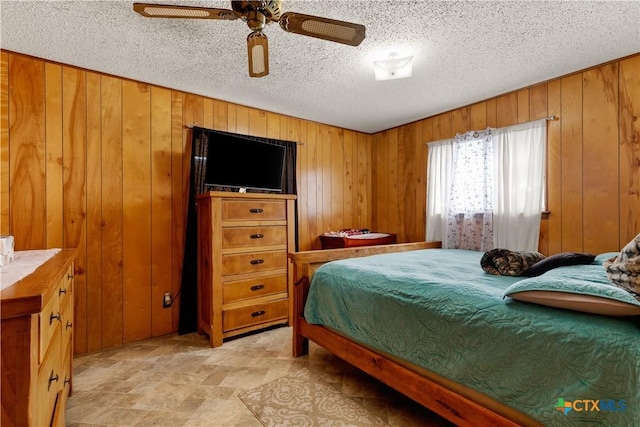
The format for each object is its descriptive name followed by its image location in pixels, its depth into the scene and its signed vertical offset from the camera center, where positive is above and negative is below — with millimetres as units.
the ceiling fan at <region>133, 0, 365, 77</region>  1360 +930
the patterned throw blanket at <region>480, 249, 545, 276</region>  1705 -281
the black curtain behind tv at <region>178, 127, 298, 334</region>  2764 -244
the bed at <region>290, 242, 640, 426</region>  912 -521
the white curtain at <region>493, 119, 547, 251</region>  2646 +281
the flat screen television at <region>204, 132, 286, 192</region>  2750 +508
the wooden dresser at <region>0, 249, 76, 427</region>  750 -379
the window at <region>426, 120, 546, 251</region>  2686 +262
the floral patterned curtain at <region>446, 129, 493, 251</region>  2984 +208
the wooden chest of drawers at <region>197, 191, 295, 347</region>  2484 -420
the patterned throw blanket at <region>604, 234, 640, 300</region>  1010 -205
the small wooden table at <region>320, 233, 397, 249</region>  3508 -315
